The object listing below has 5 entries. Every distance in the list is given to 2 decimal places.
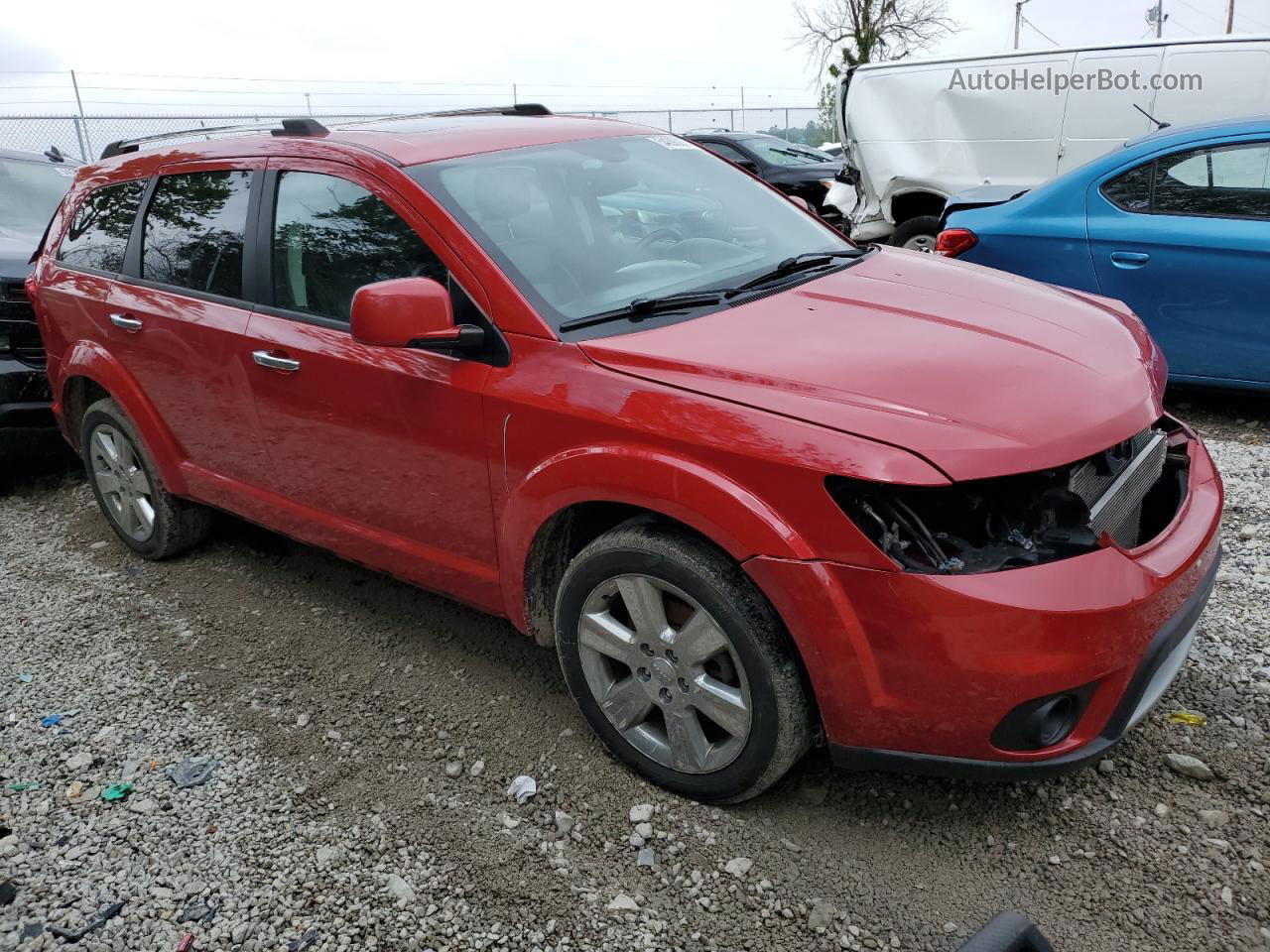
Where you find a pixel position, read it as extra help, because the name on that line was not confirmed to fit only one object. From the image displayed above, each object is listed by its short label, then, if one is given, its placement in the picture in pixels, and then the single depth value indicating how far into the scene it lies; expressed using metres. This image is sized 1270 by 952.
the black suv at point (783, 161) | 13.84
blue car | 5.00
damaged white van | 7.11
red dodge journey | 2.24
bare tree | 31.92
